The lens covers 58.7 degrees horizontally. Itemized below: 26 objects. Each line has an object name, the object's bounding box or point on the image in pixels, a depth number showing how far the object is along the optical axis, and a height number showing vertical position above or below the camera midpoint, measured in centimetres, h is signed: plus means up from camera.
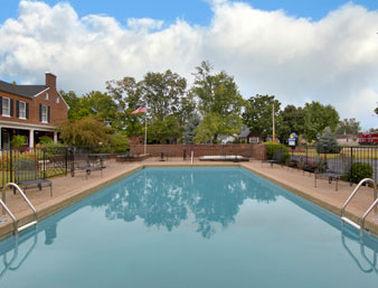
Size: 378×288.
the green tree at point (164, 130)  3578 +159
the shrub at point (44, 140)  2439 +37
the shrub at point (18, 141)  2189 +26
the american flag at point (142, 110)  2489 +257
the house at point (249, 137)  5906 +133
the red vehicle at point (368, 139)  4729 +79
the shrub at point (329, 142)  3135 +22
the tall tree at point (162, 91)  3791 +605
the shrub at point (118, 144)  2673 +6
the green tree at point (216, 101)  3034 +397
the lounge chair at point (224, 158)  2362 -99
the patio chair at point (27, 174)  889 -88
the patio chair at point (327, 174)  1032 -95
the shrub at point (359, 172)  1044 -88
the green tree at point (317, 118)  5260 +445
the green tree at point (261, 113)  5181 +486
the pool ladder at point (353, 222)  604 -148
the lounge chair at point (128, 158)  2261 -89
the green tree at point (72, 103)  3562 +508
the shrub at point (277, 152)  1930 -45
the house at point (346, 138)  7967 +156
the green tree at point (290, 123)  5078 +325
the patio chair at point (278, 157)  1933 -78
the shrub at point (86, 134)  2420 +80
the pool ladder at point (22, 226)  575 -145
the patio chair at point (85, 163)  1353 -89
